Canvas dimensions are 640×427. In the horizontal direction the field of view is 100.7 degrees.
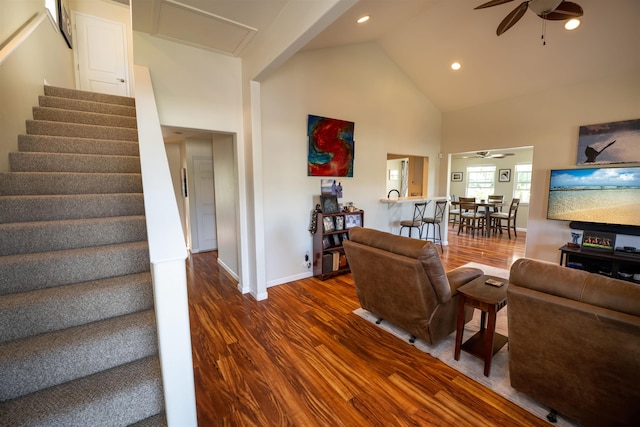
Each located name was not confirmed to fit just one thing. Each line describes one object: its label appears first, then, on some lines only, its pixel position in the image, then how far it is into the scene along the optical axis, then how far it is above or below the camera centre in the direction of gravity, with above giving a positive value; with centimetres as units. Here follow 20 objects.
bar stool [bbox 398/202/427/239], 539 -74
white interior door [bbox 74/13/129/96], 459 +234
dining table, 704 -74
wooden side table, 196 -96
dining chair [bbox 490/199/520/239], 710 -85
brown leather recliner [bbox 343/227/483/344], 208 -84
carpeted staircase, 125 -61
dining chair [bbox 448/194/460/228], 905 -111
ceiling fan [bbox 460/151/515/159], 773 +90
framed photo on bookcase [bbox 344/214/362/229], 438 -58
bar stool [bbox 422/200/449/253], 602 -70
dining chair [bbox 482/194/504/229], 816 -43
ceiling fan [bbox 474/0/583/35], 248 +172
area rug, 178 -145
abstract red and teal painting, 409 +63
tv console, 366 -113
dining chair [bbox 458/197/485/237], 732 -88
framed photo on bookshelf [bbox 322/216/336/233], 411 -59
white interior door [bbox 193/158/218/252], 548 -37
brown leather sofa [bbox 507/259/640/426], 128 -83
